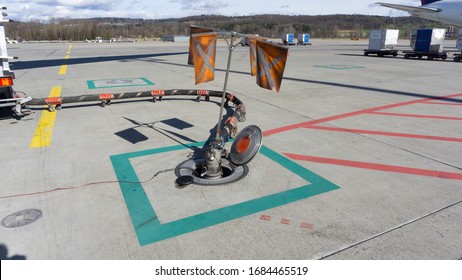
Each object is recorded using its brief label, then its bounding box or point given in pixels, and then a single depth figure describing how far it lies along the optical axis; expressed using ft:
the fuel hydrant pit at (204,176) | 16.35
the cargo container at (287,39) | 177.54
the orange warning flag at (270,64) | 14.21
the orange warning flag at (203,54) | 14.67
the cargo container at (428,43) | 88.40
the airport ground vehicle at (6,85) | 24.28
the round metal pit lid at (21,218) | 12.74
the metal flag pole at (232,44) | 14.33
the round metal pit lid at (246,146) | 16.76
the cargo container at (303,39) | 183.10
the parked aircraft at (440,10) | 82.89
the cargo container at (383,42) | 97.96
